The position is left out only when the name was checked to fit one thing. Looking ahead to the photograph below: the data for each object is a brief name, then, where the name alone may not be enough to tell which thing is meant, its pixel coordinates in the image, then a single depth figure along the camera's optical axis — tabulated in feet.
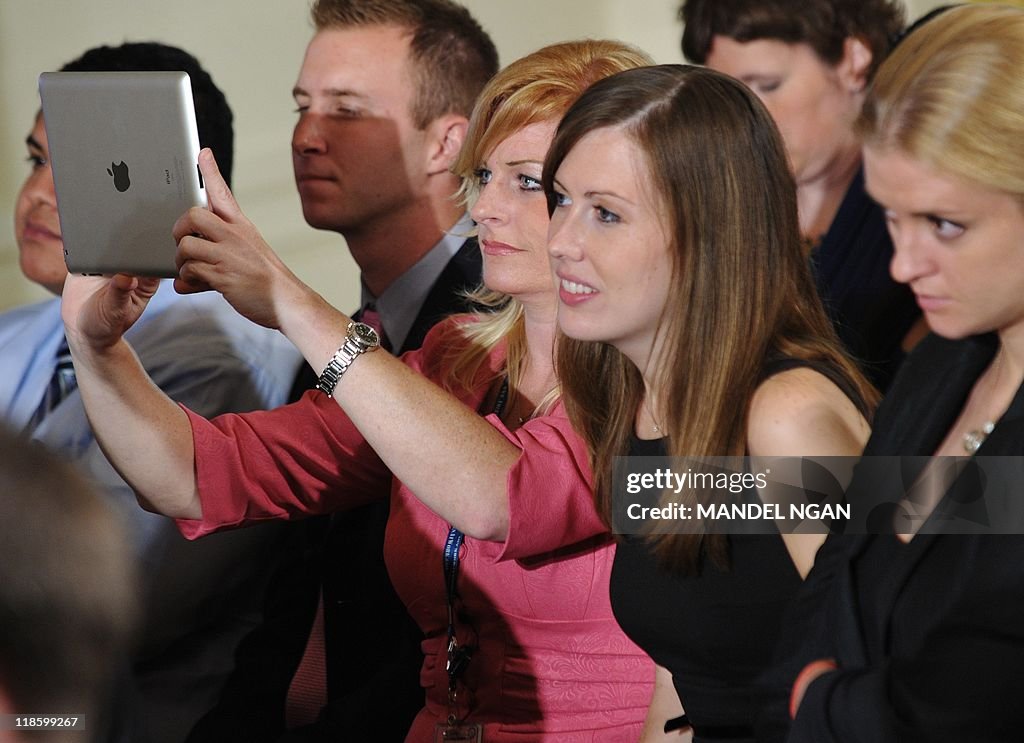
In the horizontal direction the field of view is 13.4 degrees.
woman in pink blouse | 15.70
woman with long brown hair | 15.25
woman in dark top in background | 18.46
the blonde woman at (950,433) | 14.19
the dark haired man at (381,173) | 17.86
